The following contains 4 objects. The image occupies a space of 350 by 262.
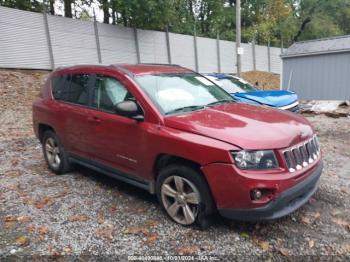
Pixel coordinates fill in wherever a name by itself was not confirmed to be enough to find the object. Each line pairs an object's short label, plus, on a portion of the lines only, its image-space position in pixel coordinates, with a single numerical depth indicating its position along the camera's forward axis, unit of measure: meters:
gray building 15.48
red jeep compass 3.16
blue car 7.98
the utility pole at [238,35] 14.31
